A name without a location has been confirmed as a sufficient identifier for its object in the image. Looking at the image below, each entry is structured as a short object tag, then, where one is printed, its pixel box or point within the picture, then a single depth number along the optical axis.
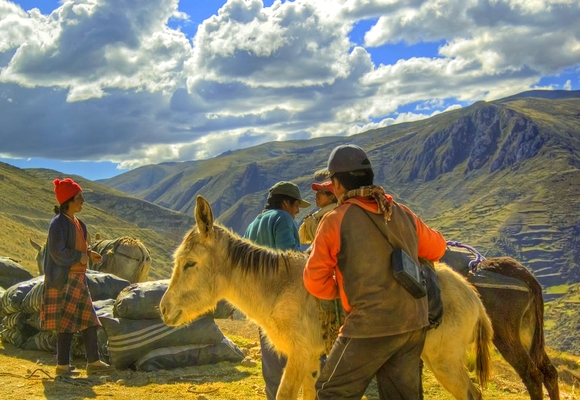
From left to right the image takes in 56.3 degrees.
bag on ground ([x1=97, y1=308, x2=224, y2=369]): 8.82
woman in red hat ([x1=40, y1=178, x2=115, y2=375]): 8.15
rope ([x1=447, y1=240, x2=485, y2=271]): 8.04
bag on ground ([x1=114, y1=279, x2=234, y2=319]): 8.95
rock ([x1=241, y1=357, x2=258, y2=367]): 9.25
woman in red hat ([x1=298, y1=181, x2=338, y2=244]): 6.65
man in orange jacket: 3.66
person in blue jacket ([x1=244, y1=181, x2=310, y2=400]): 5.79
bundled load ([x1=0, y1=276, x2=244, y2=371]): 8.84
